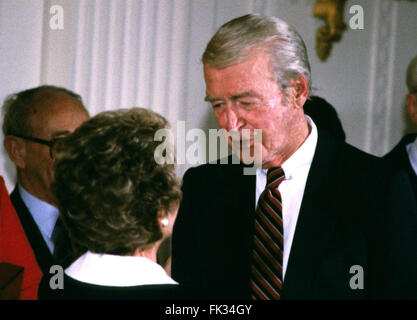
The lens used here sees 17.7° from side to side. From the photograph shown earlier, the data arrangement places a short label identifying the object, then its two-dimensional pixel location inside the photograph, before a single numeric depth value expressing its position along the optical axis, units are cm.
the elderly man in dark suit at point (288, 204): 222
